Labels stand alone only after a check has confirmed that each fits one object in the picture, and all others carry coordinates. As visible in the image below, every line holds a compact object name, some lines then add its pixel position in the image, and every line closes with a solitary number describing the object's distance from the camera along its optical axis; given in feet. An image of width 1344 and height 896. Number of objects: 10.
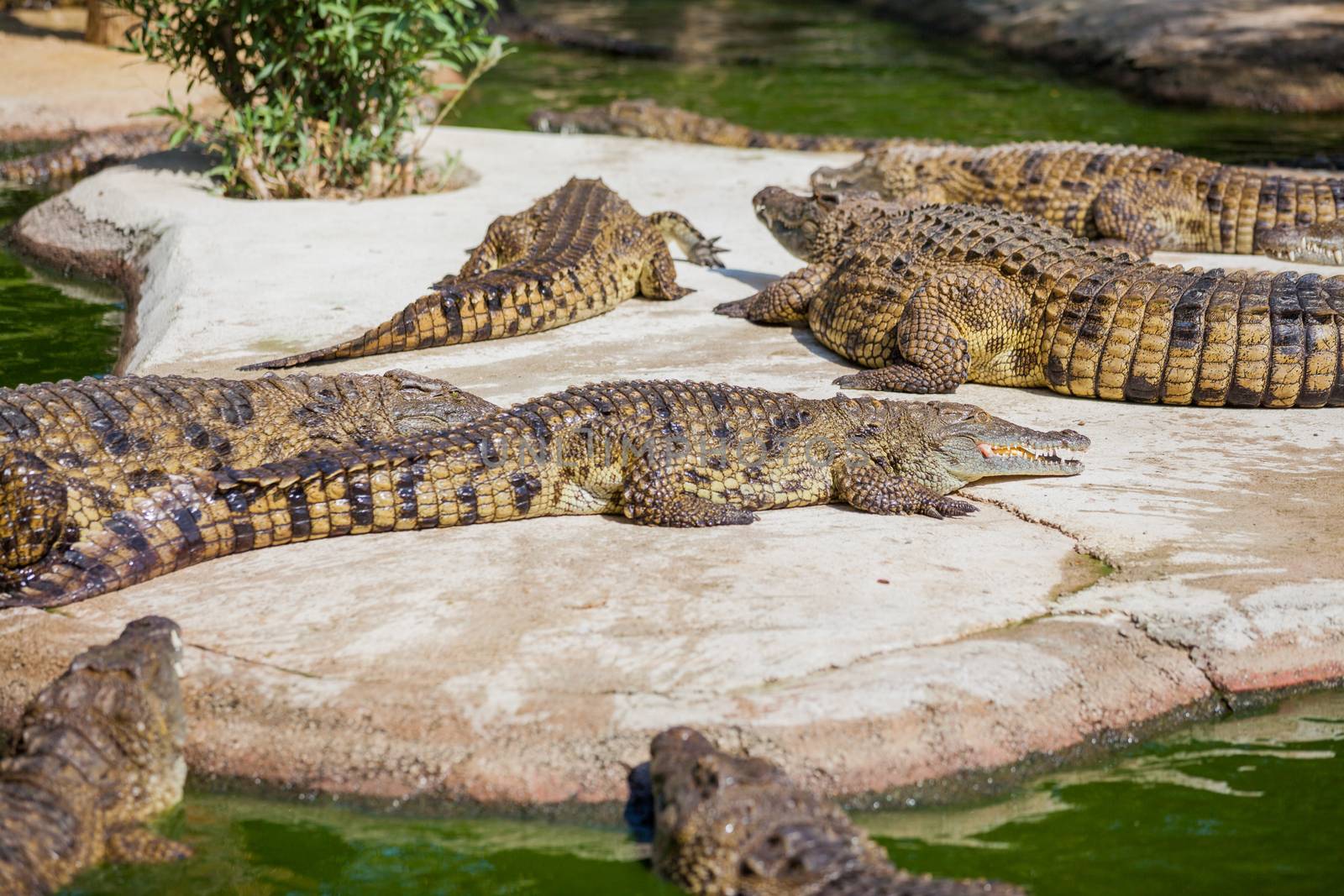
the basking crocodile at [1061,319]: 20.68
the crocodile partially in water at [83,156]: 40.32
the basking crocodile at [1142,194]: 29.63
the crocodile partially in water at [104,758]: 12.01
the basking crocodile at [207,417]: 16.89
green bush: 31.22
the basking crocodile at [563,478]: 15.42
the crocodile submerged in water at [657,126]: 44.50
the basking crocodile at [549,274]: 23.31
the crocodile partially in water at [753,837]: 11.32
